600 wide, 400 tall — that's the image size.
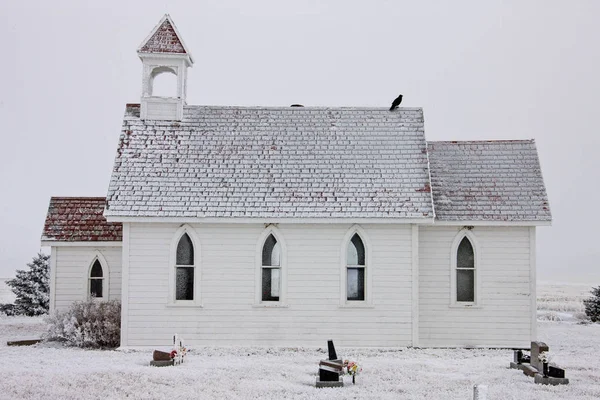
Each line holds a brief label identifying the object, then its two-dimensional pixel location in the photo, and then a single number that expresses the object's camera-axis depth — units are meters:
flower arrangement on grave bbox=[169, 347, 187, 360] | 20.50
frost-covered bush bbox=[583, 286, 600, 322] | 36.75
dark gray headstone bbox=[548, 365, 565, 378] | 18.53
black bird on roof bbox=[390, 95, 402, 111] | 26.67
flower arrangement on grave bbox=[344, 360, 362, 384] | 18.22
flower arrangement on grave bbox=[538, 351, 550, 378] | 18.61
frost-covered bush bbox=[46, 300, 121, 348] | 24.78
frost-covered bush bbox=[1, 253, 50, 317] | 39.47
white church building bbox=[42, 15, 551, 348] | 23.95
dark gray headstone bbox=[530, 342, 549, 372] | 19.12
